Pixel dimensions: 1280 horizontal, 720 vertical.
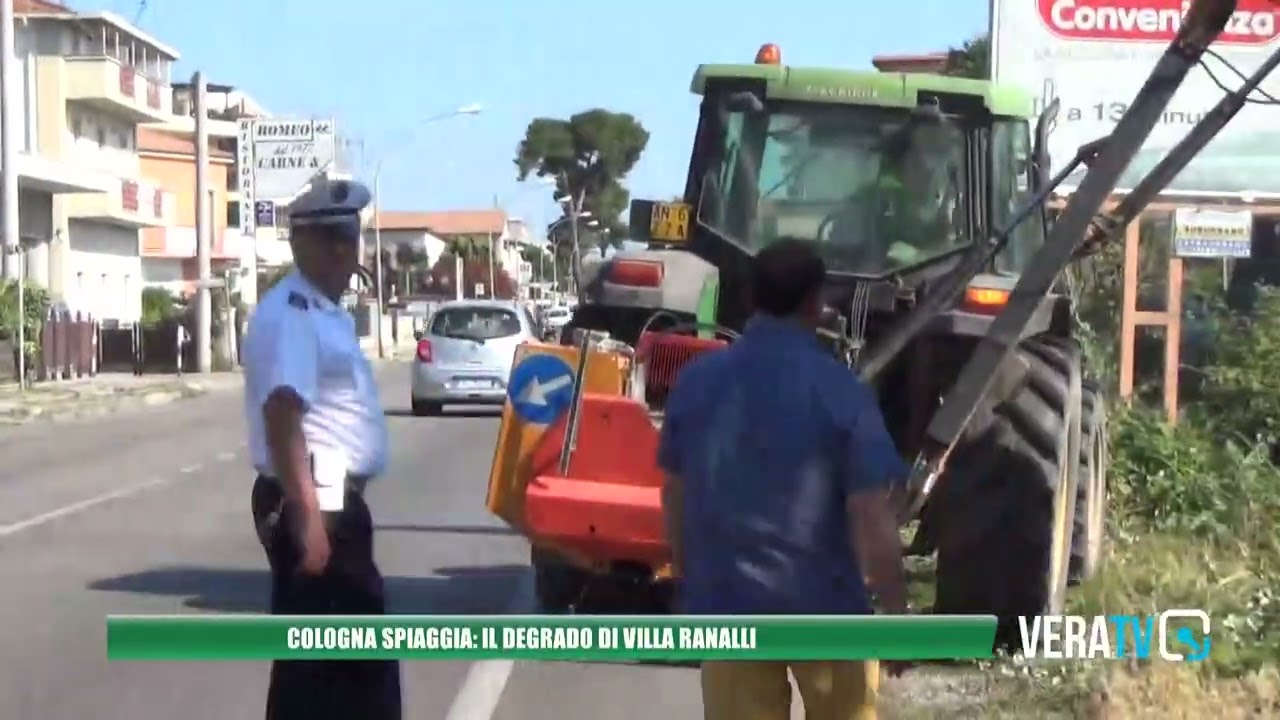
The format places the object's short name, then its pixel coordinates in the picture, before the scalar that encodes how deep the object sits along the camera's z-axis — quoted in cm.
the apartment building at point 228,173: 7562
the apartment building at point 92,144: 5209
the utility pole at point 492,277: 10110
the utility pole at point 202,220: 4347
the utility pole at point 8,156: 3212
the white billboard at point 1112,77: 1869
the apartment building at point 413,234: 10956
